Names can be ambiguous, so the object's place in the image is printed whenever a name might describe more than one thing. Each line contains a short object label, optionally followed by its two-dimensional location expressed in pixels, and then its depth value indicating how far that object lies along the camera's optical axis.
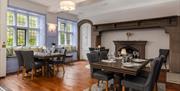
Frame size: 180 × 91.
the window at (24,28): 4.39
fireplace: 4.75
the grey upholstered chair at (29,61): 3.24
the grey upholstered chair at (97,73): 2.26
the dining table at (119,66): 1.85
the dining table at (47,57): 3.39
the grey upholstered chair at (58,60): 3.83
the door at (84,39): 6.39
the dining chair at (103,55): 2.95
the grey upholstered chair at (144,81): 1.71
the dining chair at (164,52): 4.08
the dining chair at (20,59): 3.40
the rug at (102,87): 2.57
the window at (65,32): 6.16
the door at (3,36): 3.41
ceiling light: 3.17
